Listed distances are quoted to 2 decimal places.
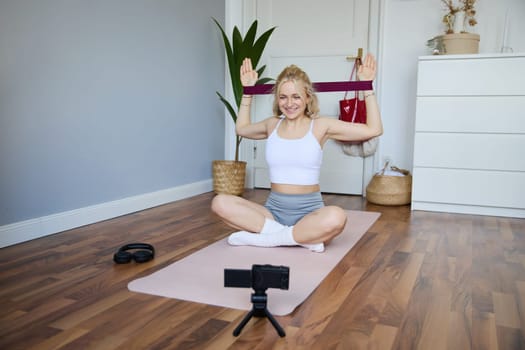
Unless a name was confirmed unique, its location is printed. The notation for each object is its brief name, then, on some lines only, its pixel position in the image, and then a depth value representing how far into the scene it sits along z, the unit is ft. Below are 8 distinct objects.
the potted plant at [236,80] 11.96
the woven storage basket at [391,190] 11.16
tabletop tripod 4.38
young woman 6.93
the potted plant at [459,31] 10.27
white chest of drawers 9.84
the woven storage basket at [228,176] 12.17
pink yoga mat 5.19
